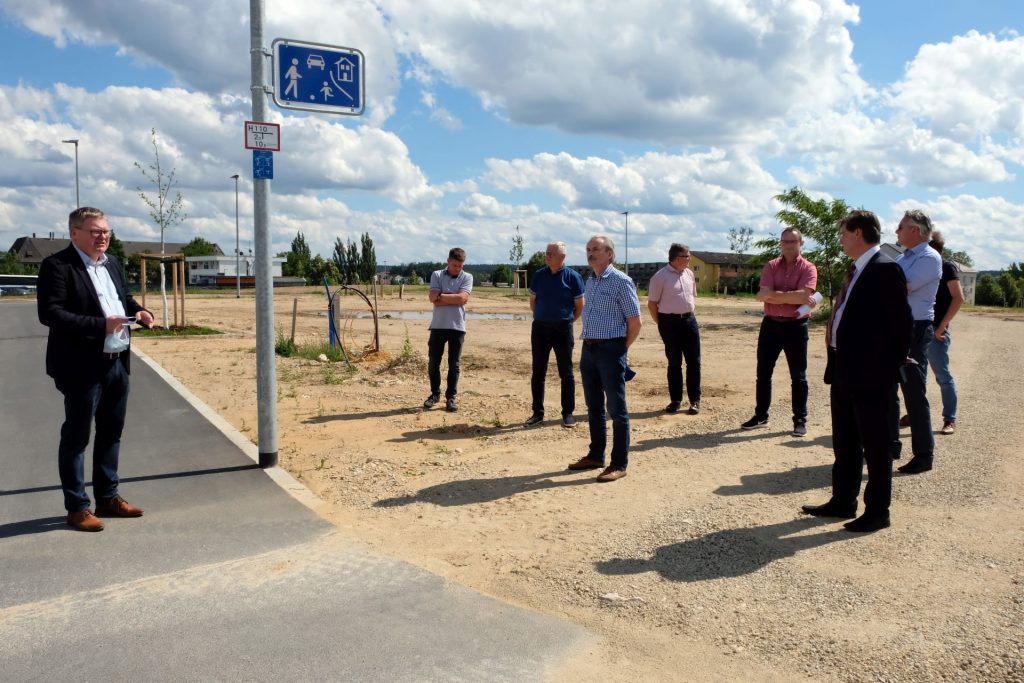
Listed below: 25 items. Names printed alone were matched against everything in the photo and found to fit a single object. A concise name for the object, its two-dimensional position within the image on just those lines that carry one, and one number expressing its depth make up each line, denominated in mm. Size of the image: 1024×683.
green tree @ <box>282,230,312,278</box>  106119
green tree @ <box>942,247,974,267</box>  85962
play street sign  6027
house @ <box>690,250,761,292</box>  92812
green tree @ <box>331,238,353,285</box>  109562
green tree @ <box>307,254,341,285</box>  92412
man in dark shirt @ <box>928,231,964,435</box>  6848
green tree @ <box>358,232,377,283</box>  107750
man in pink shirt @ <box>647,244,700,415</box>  8500
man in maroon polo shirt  7324
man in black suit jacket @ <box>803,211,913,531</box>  4562
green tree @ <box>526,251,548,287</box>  72625
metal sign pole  5973
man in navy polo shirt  8008
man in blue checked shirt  5953
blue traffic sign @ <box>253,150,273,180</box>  5945
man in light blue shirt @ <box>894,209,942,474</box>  5957
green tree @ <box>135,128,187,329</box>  23109
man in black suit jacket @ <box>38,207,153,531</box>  4469
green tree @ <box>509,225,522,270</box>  62812
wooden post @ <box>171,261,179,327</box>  20316
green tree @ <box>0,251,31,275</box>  70738
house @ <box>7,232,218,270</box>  104500
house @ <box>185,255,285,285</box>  95438
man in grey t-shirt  8836
